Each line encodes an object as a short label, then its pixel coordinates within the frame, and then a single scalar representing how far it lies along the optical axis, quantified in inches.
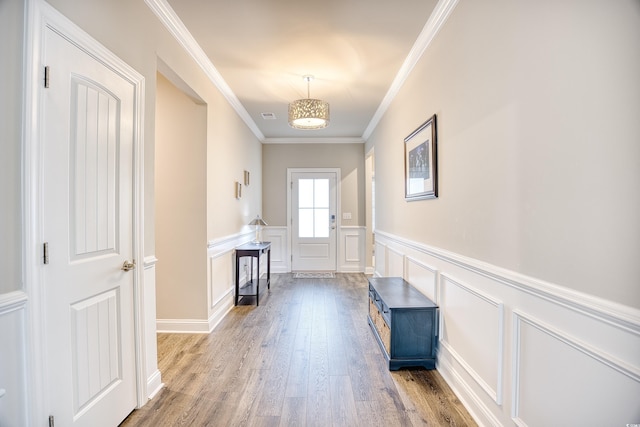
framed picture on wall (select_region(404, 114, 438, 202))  93.8
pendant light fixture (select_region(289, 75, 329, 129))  130.9
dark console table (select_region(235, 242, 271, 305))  153.5
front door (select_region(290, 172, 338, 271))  237.3
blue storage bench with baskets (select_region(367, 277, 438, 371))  90.9
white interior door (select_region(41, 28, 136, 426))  51.5
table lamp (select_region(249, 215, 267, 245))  181.1
